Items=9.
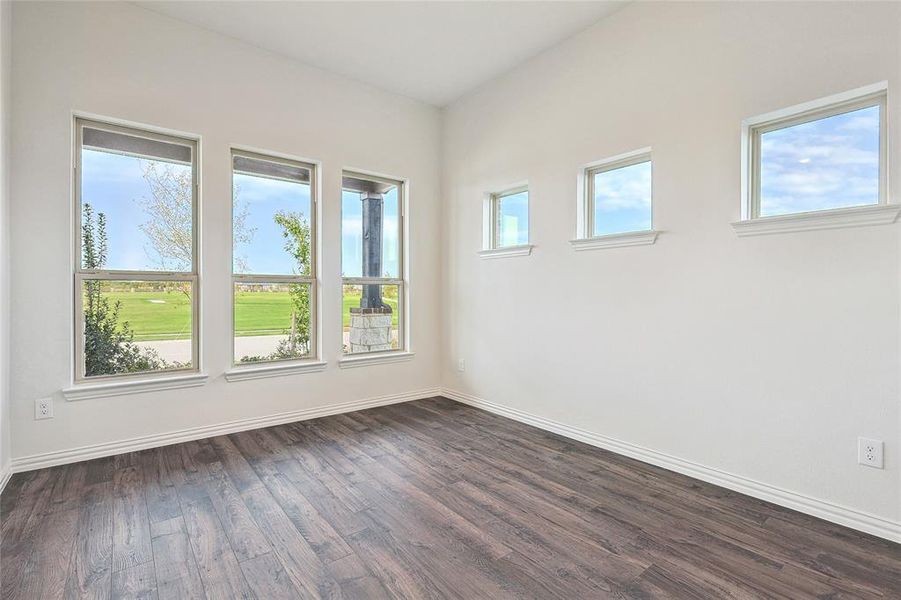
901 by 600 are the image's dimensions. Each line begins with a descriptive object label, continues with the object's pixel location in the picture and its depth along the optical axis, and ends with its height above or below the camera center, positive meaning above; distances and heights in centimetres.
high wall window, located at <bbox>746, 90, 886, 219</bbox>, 214 +73
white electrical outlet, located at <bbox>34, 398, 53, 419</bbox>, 277 -73
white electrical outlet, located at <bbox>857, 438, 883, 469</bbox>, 205 -74
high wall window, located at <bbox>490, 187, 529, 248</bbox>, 397 +74
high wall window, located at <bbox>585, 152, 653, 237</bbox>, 307 +74
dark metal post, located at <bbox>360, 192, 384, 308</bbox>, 437 +53
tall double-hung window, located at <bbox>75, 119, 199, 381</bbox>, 302 +31
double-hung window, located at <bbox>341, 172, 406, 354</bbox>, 422 +33
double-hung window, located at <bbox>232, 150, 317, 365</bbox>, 362 +32
